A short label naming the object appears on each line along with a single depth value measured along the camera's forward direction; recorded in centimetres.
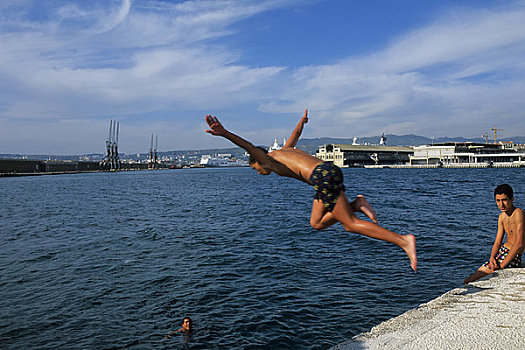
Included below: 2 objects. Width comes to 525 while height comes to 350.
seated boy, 945
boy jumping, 545
